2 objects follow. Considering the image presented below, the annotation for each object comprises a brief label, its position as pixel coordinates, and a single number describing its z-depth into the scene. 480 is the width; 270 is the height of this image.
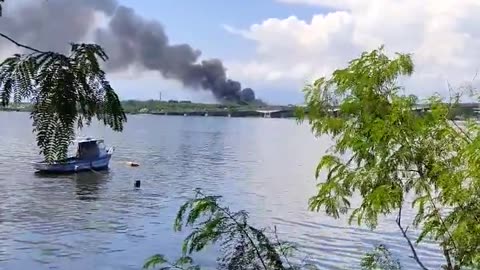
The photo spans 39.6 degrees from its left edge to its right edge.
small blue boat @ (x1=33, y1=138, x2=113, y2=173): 51.39
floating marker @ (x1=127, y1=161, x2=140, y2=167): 57.04
